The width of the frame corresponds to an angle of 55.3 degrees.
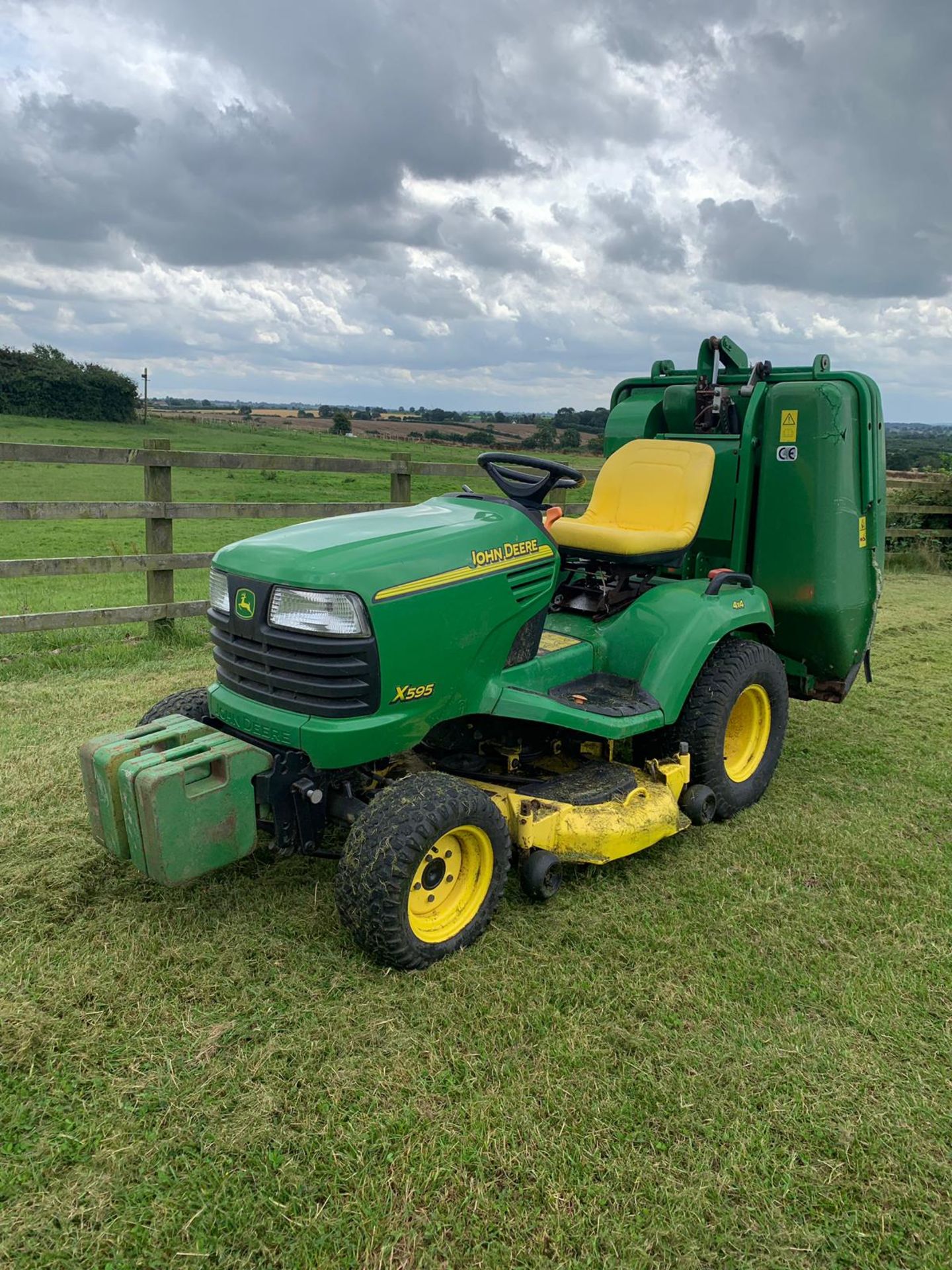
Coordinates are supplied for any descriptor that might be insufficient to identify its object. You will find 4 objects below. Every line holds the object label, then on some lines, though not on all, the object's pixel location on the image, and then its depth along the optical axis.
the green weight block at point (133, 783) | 2.74
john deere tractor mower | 2.88
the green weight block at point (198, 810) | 2.70
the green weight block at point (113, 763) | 2.86
